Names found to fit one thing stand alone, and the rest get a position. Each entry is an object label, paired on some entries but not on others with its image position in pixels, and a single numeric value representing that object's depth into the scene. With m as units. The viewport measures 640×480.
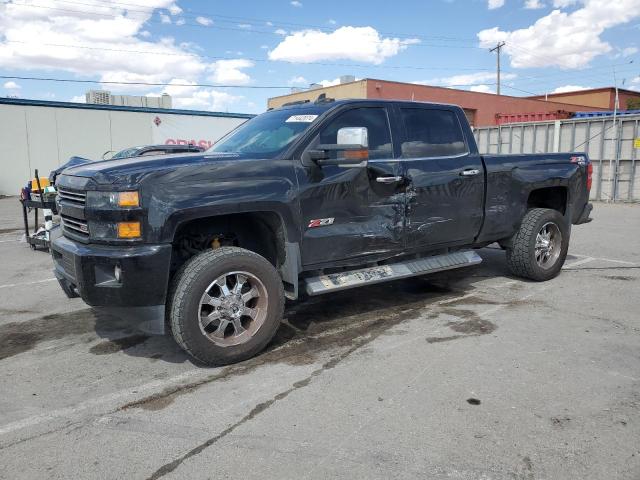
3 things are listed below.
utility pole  50.09
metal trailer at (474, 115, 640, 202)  17.28
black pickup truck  3.61
